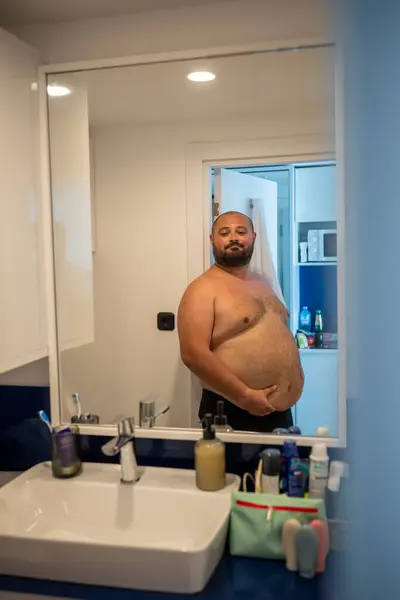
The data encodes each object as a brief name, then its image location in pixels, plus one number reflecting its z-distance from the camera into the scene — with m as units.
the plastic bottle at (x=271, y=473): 1.22
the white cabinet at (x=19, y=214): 1.28
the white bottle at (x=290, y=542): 1.06
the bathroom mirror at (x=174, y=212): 1.29
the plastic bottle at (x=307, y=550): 1.03
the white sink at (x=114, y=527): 0.98
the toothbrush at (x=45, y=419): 1.38
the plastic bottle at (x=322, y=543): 0.99
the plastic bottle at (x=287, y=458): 1.24
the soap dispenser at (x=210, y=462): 1.26
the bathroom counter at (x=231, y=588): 0.98
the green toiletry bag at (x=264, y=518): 1.10
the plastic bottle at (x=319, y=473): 1.20
